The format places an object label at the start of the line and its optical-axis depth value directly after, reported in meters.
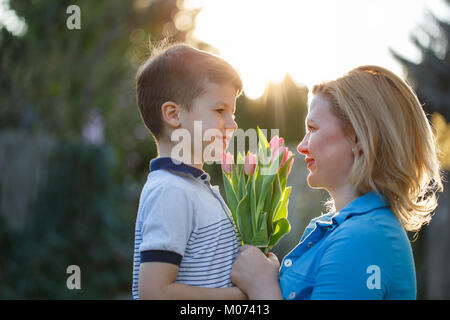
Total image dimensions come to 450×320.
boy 1.50
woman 1.48
